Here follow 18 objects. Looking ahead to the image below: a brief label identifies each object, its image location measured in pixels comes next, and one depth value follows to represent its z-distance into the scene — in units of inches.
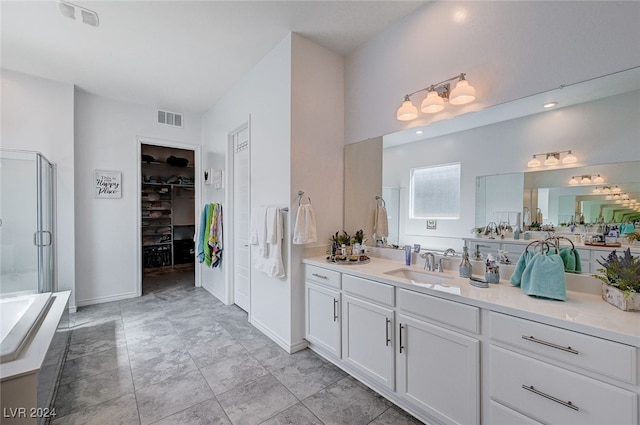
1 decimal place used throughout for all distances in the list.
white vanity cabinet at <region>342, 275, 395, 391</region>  71.9
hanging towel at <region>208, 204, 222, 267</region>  155.0
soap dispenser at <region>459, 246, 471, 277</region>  74.1
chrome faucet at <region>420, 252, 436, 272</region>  83.1
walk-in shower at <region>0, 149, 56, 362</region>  114.6
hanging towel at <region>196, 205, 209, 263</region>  164.1
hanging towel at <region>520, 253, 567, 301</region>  53.4
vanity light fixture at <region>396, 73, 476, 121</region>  74.0
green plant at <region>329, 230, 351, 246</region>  103.2
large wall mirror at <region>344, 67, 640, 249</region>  57.2
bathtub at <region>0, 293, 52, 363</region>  61.1
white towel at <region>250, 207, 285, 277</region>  101.0
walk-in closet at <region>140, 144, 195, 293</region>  230.1
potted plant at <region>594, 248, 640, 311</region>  47.7
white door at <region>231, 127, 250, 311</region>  137.8
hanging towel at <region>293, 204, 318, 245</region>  95.6
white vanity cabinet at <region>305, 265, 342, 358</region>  87.7
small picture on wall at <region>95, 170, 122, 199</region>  152.9
